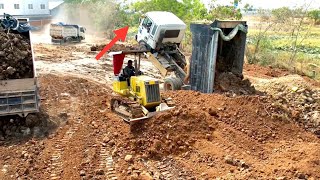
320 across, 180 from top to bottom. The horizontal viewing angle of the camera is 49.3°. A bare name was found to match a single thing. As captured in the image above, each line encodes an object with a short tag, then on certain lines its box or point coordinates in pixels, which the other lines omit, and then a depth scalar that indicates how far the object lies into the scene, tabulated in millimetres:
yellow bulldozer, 9799
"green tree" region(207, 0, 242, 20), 24906
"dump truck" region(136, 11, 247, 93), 12905
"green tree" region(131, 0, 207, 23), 28984
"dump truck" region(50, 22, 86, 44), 29891
